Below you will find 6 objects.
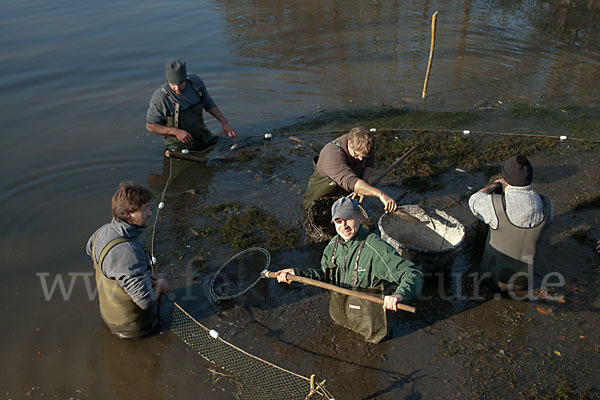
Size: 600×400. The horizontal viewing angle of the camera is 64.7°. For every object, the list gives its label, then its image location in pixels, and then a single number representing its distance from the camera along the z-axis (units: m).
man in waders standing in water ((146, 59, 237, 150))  7.39
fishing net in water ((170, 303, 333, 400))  4.41
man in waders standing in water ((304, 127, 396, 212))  5.51
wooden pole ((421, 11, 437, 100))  10.11
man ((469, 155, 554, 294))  4.79
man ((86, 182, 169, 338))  4.12
